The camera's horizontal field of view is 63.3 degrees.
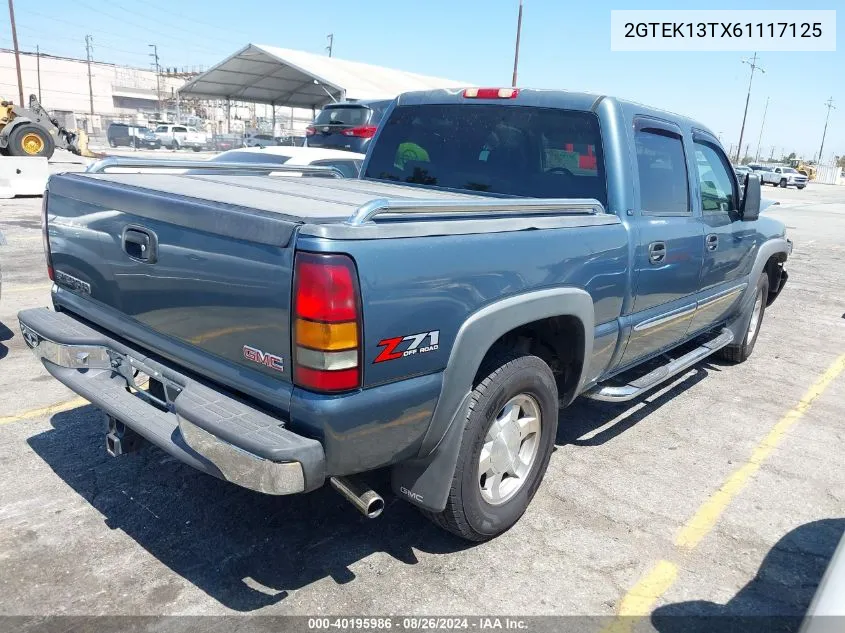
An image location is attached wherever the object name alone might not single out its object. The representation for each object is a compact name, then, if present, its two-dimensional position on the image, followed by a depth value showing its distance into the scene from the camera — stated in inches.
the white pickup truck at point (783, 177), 1883.6
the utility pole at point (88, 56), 3029.3
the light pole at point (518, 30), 1225.4
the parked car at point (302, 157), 339.0
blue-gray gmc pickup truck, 89.0
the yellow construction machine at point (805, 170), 2203.2
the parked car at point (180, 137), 1668.3
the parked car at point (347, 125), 471.5
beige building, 3056.1
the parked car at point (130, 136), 1610.5
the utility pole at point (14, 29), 1532.2
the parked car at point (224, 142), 1654.8
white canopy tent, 946.7
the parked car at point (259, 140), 1518.3
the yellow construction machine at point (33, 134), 773.9
